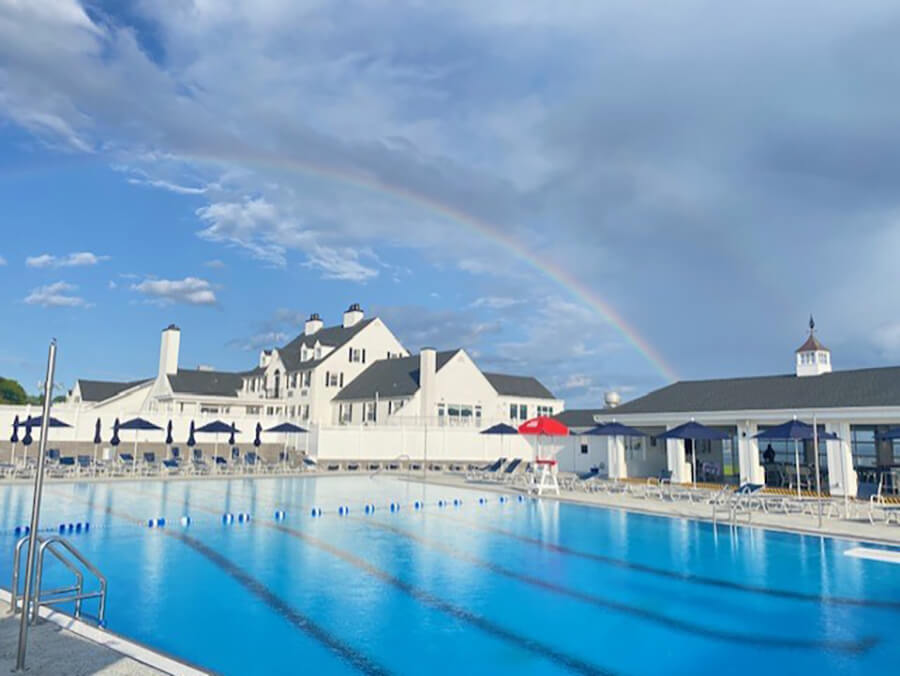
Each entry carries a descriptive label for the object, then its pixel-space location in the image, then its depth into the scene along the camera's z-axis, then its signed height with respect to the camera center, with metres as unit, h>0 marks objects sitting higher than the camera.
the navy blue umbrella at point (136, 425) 30.62 +0.81
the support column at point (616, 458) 32.97 -0.75
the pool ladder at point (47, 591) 6.97 -1.66
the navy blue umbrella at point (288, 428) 36.38 +0.81
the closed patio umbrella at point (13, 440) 30.34 +0.10
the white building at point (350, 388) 45.22 +4.17
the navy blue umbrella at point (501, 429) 33.19 +0.71
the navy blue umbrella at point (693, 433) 25.27 +0.41
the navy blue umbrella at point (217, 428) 34.66 +0.77
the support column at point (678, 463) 29.95 -0.90
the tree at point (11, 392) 80.50 +6.23
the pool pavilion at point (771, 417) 24.67 +1.10
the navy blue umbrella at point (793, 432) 21.81 +0.39
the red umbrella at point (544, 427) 26.75 +0.66
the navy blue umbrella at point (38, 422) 29.39 +0.92
